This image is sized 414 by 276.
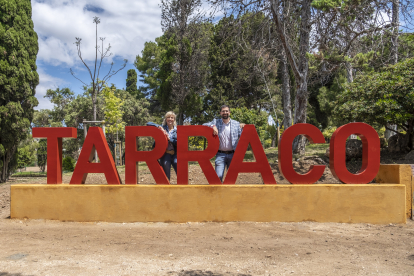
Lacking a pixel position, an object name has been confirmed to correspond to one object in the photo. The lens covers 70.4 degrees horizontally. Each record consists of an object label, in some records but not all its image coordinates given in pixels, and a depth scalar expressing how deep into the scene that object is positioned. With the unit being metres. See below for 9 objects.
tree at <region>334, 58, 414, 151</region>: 9.78
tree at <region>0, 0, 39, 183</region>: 11.95
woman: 6.09
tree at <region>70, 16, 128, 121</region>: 17.69
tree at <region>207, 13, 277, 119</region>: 23.66
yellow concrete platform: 5.48
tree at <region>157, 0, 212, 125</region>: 20.33
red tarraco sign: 5.66
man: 5.96
